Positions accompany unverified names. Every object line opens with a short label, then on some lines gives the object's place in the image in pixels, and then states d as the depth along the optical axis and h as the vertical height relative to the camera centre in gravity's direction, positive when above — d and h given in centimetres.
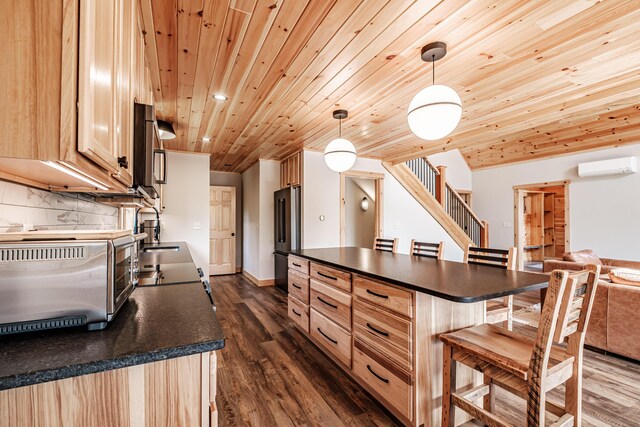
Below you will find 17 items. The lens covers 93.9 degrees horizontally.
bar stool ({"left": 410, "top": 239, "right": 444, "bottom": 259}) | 288 -34
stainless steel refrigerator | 518 -18
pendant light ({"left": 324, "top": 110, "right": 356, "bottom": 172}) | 316 +66
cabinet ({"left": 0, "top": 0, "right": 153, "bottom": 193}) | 70 +32
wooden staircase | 602 +37
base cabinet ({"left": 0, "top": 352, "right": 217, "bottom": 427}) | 72 -48
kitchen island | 165 -64
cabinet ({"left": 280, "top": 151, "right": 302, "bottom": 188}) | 516 +84
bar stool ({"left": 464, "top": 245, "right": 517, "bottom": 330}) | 213 -36
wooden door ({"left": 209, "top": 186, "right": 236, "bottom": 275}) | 688 -31
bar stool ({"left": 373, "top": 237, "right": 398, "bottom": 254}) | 339 -35
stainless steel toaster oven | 83 -20
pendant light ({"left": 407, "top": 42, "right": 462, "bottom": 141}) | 203 +74
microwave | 144 +35
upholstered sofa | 258 -94
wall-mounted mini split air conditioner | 509 +89
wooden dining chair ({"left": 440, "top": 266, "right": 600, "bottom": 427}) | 126 -66
